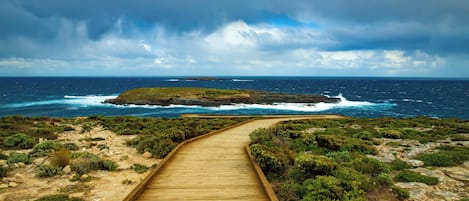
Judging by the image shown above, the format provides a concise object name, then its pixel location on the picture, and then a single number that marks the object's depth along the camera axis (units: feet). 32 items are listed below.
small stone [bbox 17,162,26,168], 35.91
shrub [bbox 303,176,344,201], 22.56
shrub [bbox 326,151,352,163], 35.37
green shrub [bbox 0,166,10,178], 31.60
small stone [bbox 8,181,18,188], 29.12
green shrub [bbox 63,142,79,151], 44.86
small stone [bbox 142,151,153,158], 40.98
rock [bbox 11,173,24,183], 30.55
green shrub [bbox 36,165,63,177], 32.04
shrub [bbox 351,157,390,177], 31.19
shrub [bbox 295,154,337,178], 27.73
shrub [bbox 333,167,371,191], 24.23
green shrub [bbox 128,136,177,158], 41.14
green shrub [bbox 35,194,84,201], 24.62
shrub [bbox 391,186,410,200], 24.79
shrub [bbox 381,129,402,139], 54.29
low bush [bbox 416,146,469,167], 34.40
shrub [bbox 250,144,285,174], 30.22
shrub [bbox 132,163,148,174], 34.15
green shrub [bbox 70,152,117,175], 32.83
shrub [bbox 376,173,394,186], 27.45
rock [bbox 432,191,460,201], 24.23
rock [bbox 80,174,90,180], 30.91
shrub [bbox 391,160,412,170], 33.14
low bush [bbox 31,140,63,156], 42.16
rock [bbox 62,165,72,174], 33.40
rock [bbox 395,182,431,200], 24.77
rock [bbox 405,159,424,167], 34.35
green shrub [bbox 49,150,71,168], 34.32
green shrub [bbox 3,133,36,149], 46.34
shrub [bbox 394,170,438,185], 27.78
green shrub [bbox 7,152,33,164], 36.82
